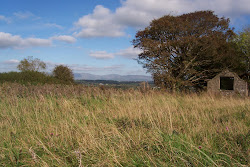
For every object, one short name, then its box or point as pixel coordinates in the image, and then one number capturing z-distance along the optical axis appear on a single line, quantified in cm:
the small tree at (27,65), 5053
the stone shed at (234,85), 1919
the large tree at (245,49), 2272
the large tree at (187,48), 1992
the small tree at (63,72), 3512
